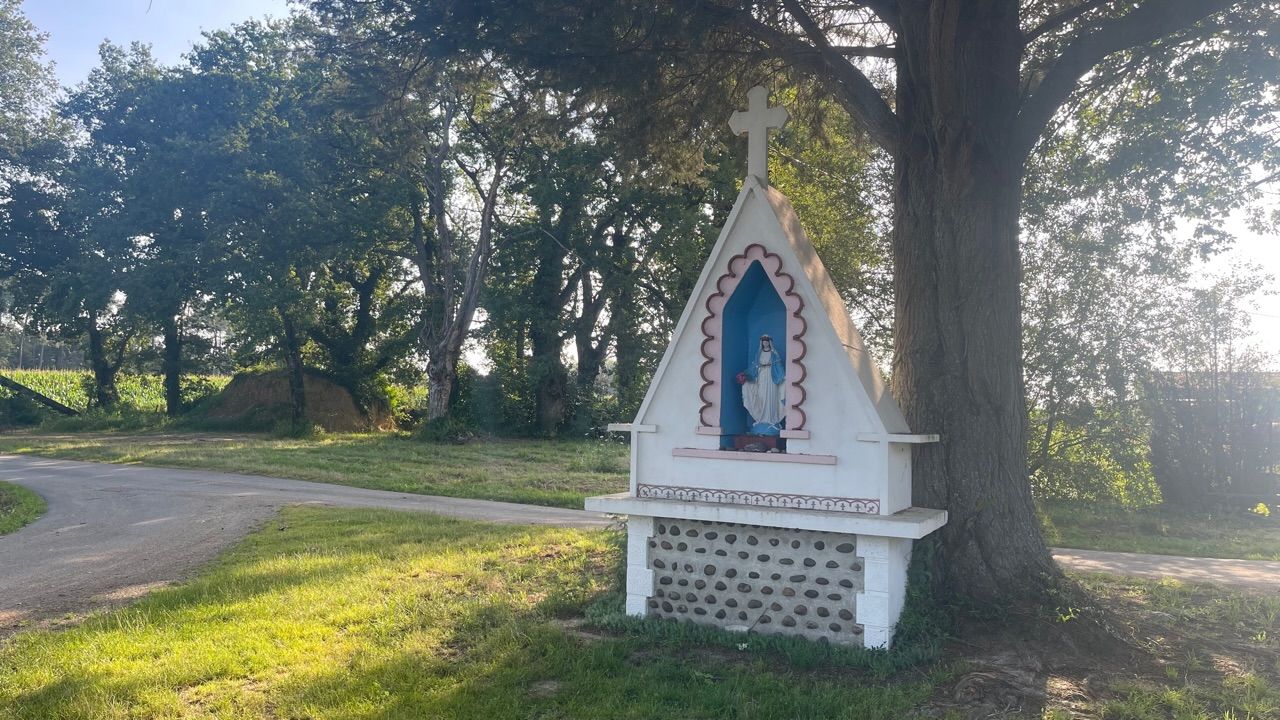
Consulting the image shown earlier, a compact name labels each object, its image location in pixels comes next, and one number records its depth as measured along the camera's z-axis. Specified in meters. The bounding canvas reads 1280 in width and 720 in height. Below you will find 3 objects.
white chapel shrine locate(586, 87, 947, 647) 6.29
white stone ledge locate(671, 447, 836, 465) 6.42
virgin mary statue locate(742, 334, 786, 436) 6.96
